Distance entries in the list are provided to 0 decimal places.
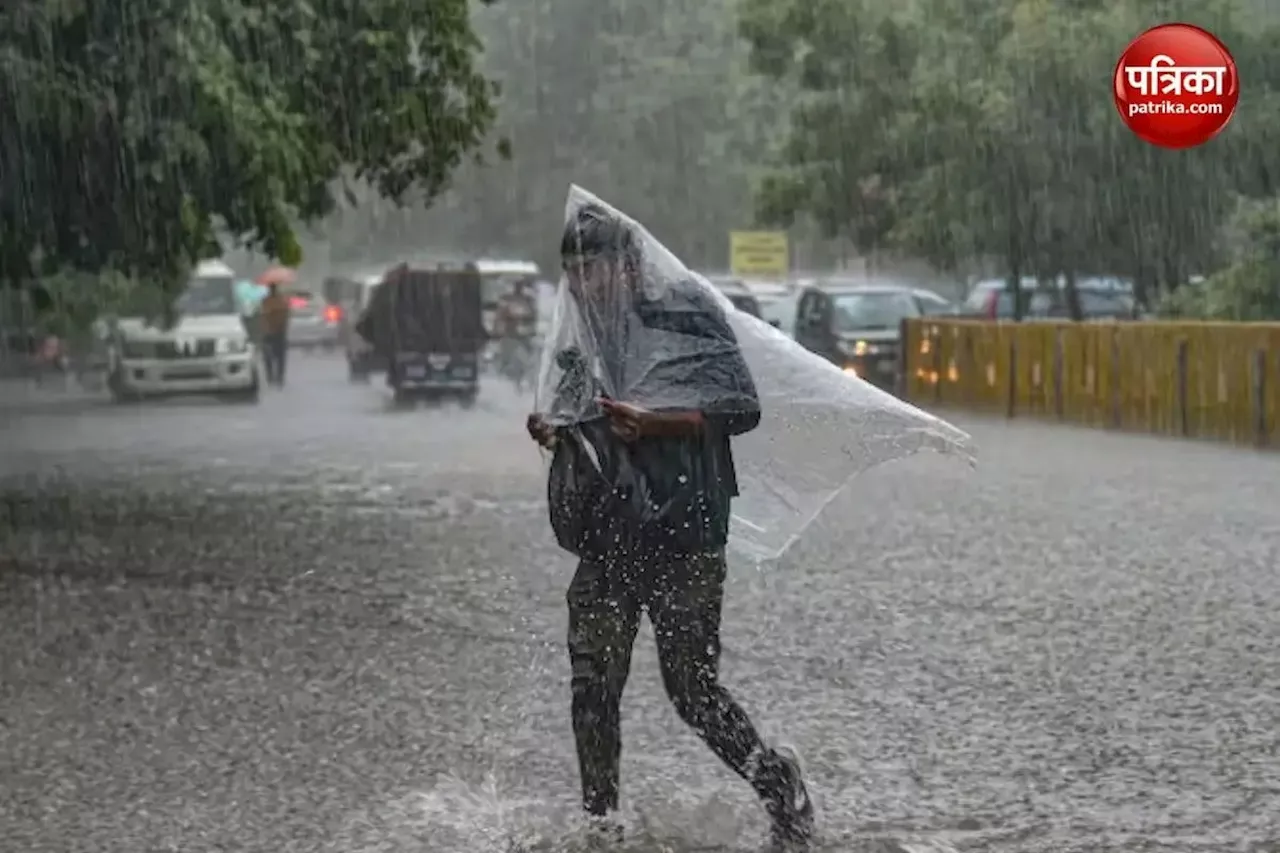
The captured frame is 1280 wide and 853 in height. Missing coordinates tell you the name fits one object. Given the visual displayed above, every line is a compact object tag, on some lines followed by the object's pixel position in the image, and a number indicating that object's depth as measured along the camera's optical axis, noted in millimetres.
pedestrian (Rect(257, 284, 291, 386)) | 39344
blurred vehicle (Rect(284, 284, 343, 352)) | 61344
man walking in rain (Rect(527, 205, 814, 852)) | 6008
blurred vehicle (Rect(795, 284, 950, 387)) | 32188
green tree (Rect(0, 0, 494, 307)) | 12945
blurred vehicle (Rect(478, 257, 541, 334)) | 48094
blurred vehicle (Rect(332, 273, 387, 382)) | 40250
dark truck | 33031
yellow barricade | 22719
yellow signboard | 49500
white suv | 34406
